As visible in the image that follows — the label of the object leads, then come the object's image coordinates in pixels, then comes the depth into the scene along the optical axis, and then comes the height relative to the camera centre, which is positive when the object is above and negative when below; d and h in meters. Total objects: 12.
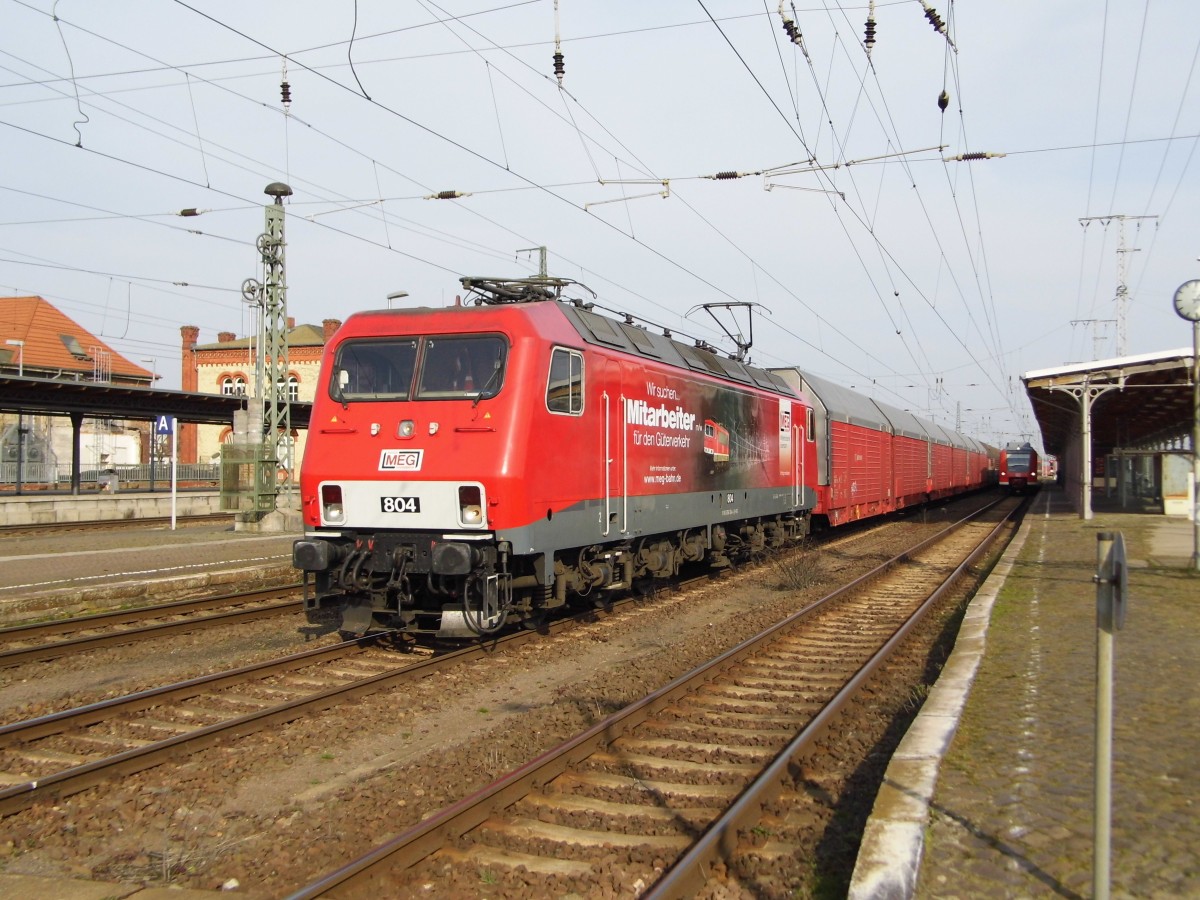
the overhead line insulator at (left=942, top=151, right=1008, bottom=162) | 14.52 +4.81
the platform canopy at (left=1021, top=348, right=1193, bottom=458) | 24.16 +2.29
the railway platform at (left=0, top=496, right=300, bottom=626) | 12.94 -1.64
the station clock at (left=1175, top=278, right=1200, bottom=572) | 13.78 +2.02
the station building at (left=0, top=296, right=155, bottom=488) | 47.03 +5.18
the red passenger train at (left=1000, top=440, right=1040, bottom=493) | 55.12 +0.24
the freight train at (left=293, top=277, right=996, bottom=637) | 8.91 +0.07
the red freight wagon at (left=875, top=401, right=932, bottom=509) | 30.22 +0.52
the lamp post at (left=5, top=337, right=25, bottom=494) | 25.39 +0.22
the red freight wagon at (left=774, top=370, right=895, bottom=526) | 21.33 +0.48
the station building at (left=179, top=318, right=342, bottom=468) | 58.62 +5.93
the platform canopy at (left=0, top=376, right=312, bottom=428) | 24.28 +1.92
